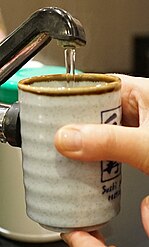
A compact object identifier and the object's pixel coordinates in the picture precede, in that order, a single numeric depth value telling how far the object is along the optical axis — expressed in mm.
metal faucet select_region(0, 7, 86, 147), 463
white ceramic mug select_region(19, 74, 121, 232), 426
